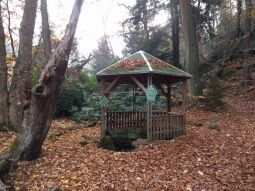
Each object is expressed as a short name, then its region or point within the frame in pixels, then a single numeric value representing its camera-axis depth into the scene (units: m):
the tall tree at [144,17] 16.64
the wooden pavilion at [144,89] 7.16
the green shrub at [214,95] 10.51
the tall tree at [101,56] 25.32
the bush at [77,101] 10.90
